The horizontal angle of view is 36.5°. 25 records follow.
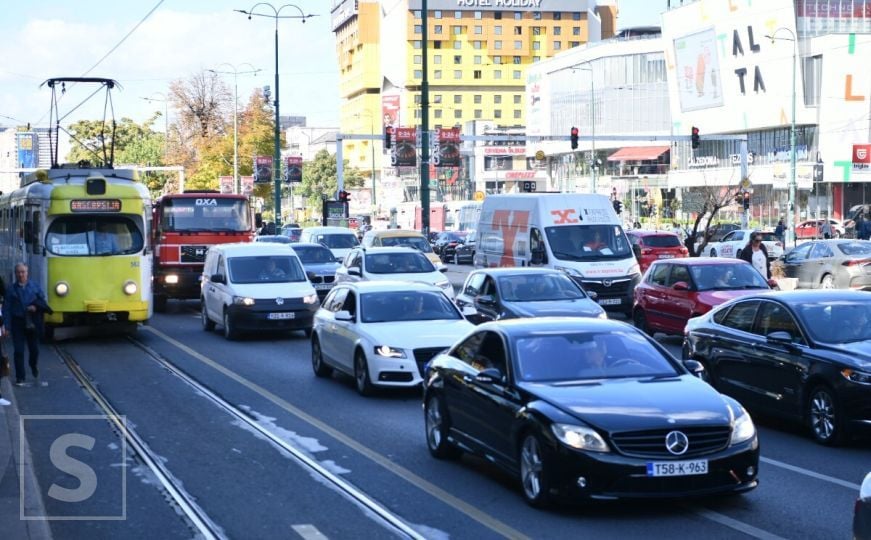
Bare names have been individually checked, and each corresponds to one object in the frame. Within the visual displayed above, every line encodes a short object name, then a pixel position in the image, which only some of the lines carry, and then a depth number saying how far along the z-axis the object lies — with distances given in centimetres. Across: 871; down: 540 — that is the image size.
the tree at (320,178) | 14600
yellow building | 16788
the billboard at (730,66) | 7862
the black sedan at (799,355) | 1215
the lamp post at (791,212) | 6141
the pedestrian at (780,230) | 5444
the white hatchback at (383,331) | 1596
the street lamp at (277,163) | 6500
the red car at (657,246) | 3994
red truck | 3331
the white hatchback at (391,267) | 2786
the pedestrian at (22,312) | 1767
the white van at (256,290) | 2412
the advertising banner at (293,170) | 7275
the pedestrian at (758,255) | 2461
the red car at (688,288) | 2150
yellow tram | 2391
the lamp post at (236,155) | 7529
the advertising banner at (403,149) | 5566
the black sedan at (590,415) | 910
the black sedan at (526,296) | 2016
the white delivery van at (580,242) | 2734
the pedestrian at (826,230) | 5544
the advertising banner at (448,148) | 5581
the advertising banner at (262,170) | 6894
